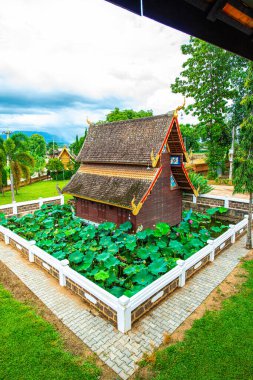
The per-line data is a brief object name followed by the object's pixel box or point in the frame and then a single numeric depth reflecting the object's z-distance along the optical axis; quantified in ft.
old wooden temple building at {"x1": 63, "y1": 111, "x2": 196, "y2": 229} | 42.04
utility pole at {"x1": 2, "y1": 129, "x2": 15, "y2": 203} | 71.11
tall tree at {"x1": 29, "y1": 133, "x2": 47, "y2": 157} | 222.28
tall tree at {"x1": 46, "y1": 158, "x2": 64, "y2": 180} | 135.85
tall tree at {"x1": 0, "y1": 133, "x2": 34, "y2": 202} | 69.87
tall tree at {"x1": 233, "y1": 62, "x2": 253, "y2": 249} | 35.92
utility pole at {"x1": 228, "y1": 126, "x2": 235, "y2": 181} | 90.80
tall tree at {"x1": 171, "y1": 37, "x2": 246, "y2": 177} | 82.15
